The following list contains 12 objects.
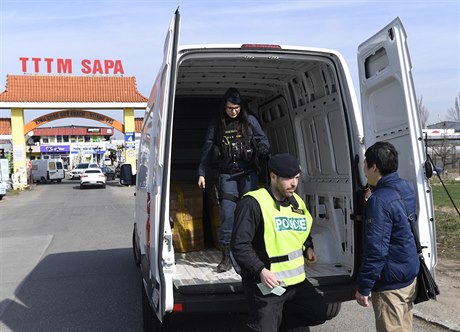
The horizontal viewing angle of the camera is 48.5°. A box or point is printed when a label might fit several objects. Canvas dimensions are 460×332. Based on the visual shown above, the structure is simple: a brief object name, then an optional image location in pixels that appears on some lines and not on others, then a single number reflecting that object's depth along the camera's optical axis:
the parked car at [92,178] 34.53
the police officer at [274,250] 3.07
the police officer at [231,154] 4.93
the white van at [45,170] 46.94
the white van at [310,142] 3.72
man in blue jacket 3.11
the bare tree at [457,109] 47.43
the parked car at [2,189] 26.53
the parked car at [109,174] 48.22
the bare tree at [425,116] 45.87
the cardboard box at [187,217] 6.13
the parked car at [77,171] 51.24
